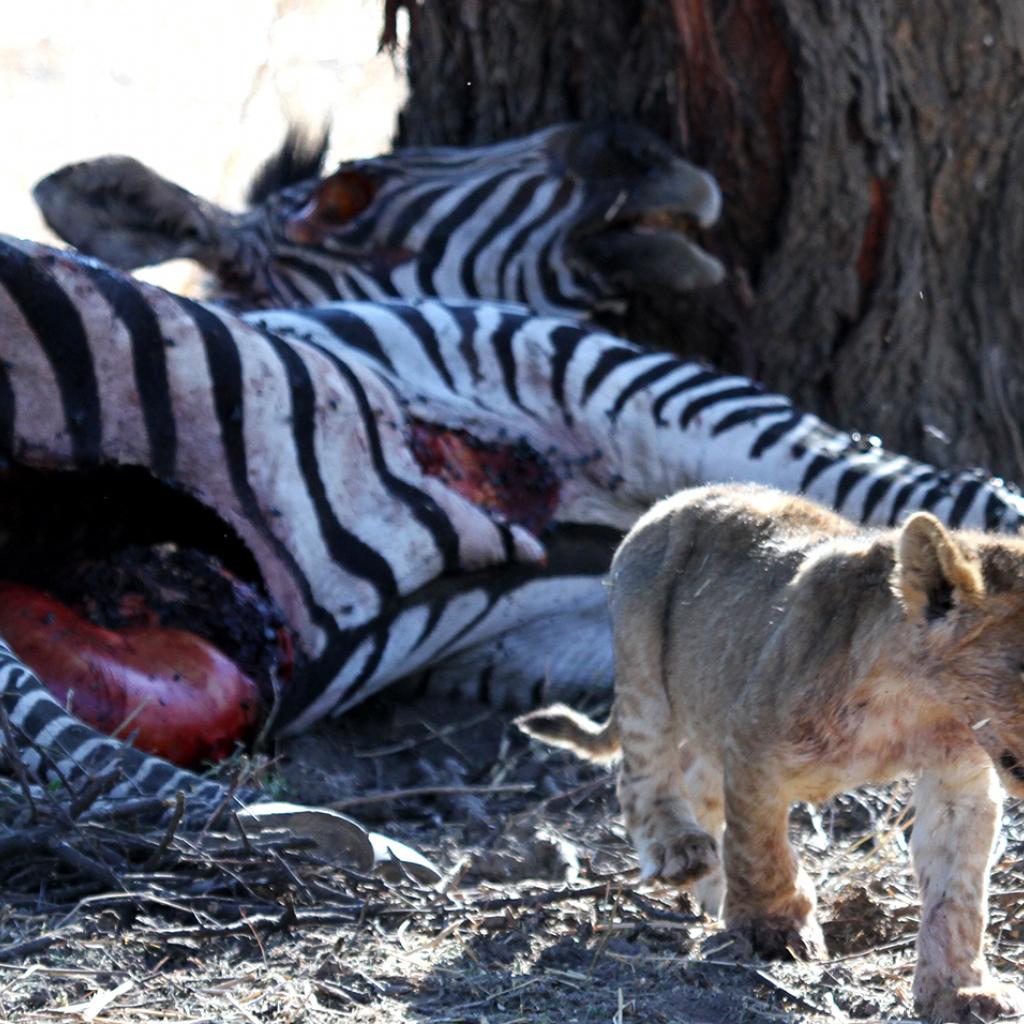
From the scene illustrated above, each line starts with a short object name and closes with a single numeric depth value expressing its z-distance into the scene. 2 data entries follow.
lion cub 5.71
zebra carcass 9.26
